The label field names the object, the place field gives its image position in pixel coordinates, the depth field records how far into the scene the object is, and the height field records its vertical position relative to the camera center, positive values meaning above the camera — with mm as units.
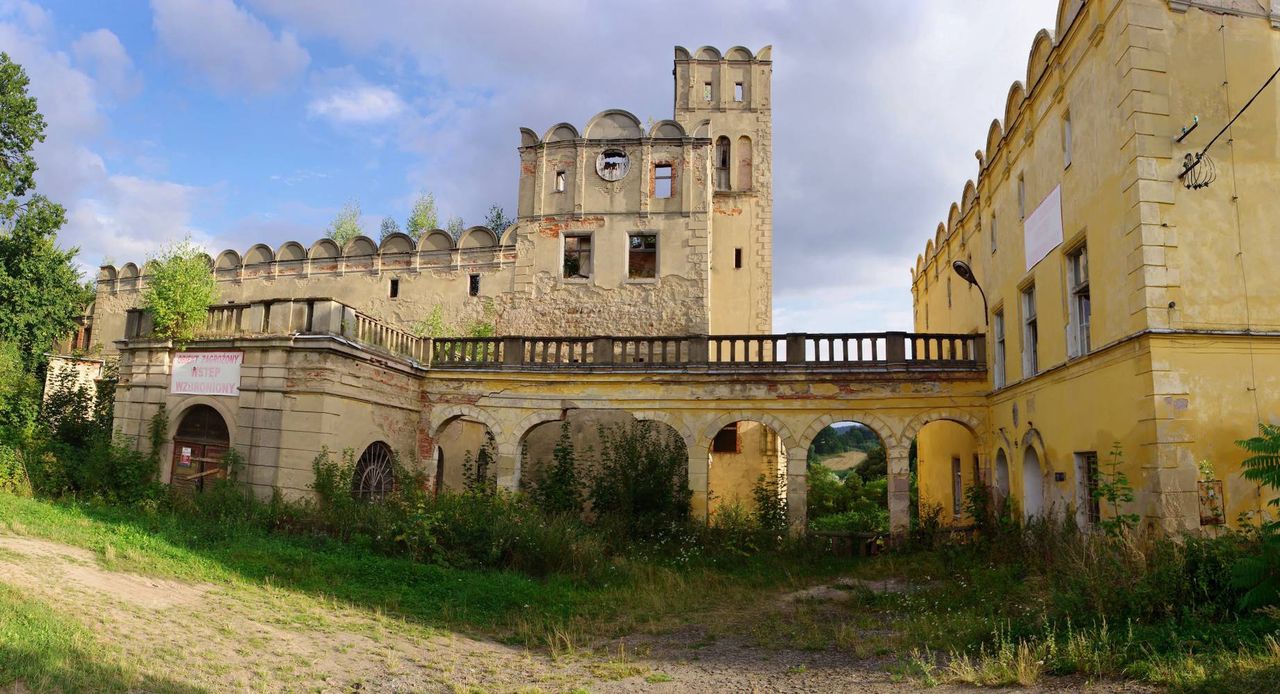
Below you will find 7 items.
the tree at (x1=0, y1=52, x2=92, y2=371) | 22656 +5959
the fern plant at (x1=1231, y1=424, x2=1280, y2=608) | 7660 -830
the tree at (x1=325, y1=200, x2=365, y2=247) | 39297 +11356
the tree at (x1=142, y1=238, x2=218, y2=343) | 16109 +3030
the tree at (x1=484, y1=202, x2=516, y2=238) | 40456 +12245
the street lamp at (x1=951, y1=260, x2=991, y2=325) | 17016 +4210
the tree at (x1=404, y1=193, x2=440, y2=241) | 38562 +11638
